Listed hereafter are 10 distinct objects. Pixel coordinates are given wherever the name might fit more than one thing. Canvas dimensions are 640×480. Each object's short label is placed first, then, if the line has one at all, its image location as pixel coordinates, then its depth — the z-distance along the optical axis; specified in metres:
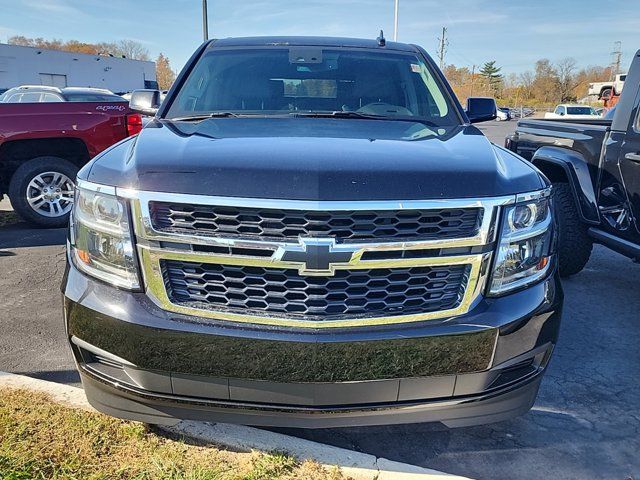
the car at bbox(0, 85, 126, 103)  14.89
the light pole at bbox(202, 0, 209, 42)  20.61
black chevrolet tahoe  1.80
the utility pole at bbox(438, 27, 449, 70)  73.25
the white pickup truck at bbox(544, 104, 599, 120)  34.81
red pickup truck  5.95
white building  40.12
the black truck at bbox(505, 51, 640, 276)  3.68
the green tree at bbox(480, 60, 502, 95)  81.12
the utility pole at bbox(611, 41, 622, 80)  80.29
